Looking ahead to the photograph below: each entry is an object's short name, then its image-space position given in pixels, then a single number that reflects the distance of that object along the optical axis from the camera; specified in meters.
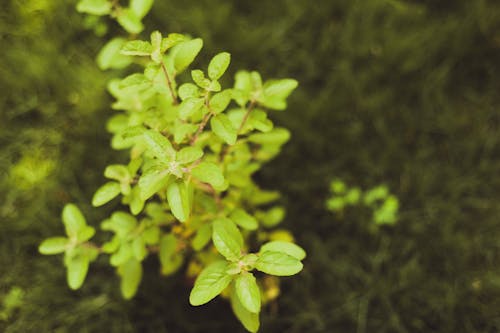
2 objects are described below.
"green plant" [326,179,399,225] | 0.66
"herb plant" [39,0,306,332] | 0.51
